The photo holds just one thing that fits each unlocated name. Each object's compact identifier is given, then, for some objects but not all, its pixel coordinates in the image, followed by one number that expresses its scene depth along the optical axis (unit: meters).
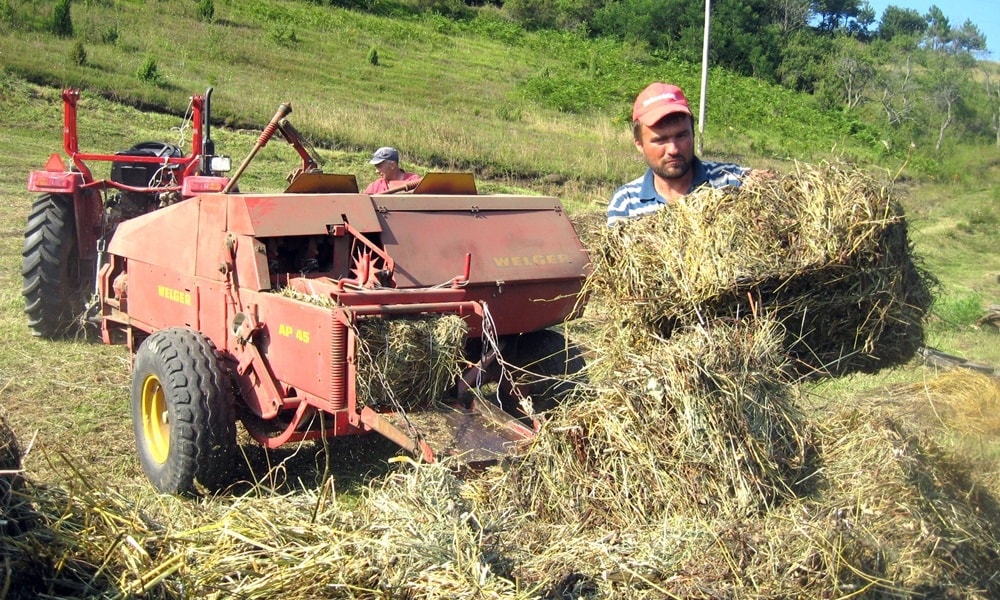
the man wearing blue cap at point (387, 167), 7.96
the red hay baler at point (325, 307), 4.91
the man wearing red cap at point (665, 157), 3.98
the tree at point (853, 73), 43.72
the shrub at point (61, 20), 27.16
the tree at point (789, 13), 56.53
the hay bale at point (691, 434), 3.26
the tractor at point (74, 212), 8.34
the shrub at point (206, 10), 36.47
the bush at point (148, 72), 23.39
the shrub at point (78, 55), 23.45
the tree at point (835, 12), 62.41
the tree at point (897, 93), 28.99
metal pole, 18.05
